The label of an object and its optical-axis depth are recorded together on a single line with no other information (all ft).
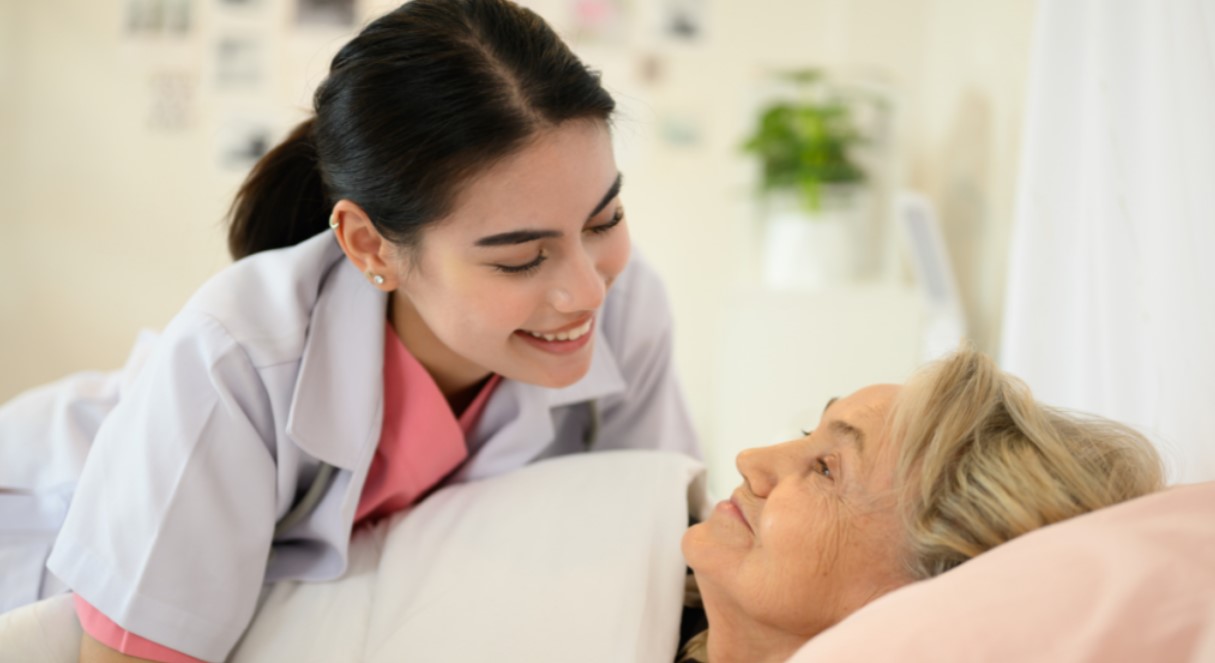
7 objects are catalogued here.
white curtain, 3.51
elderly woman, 2.75
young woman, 3.45
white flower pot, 9.04
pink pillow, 2.10
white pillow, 3.25
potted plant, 8.89
